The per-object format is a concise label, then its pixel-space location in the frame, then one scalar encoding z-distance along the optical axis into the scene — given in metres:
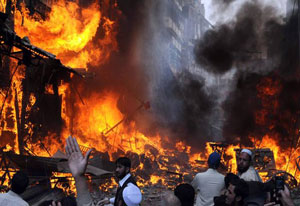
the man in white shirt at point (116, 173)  2.60
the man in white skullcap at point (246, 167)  4.77
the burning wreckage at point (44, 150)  9.84
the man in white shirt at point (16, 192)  3.74
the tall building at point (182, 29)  45.53
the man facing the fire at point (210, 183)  4.84
